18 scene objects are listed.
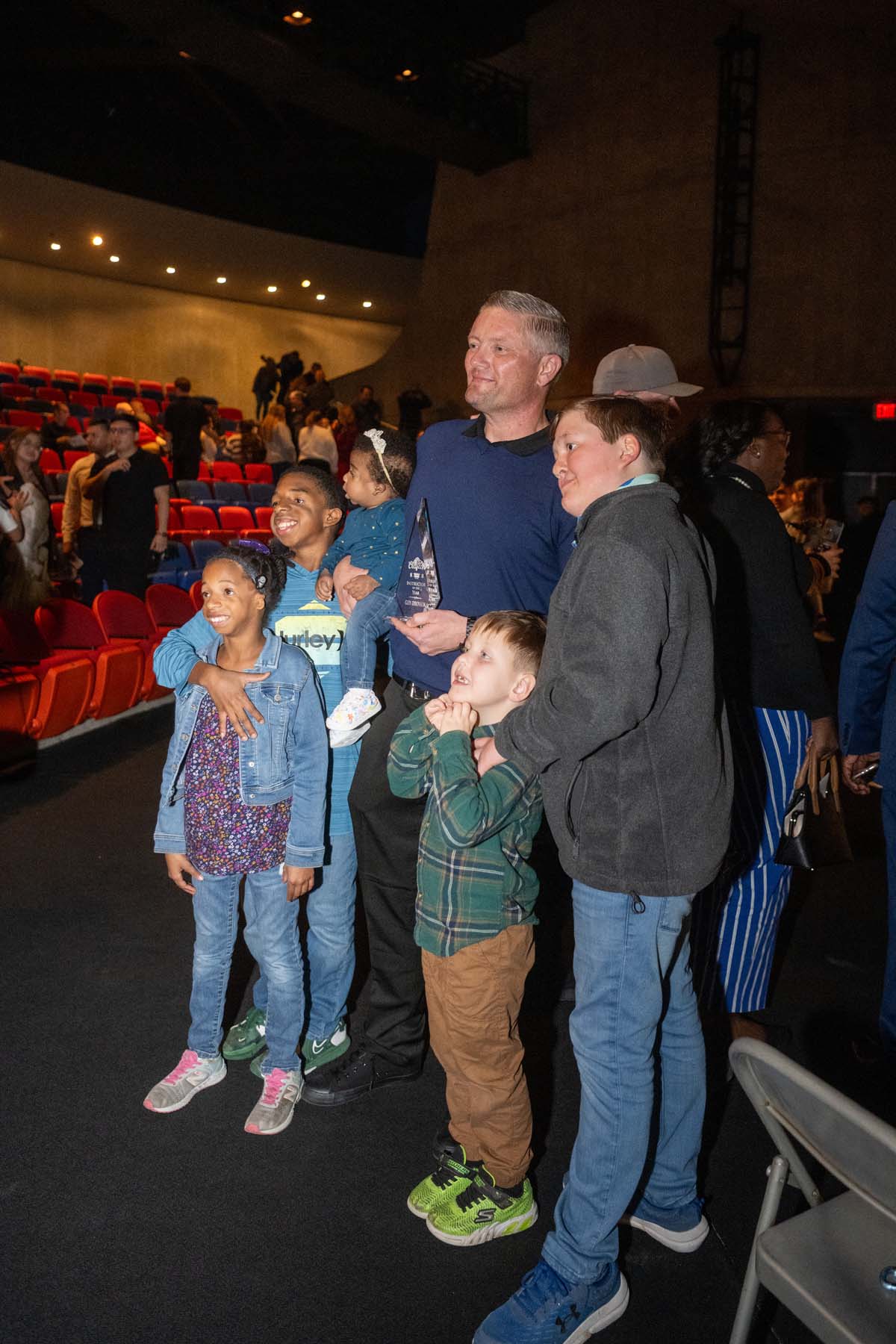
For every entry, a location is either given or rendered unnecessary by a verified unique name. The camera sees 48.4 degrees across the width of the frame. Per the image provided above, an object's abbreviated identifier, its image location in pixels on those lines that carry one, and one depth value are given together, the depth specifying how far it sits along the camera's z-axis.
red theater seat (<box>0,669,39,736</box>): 4.66
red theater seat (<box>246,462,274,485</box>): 12.30
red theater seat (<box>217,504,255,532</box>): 9.76
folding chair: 1.08
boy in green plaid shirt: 1.68
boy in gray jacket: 1.45
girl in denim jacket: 2.18
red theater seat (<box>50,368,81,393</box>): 15.94
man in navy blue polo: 1.94
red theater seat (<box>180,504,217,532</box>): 9.30
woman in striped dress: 2.28
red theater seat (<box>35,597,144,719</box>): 5.36
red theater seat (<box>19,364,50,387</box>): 15.18
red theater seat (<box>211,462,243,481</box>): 11.85
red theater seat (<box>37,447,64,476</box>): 9.76
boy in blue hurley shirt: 2.39
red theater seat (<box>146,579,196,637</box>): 6.28
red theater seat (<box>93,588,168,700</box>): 5.71
